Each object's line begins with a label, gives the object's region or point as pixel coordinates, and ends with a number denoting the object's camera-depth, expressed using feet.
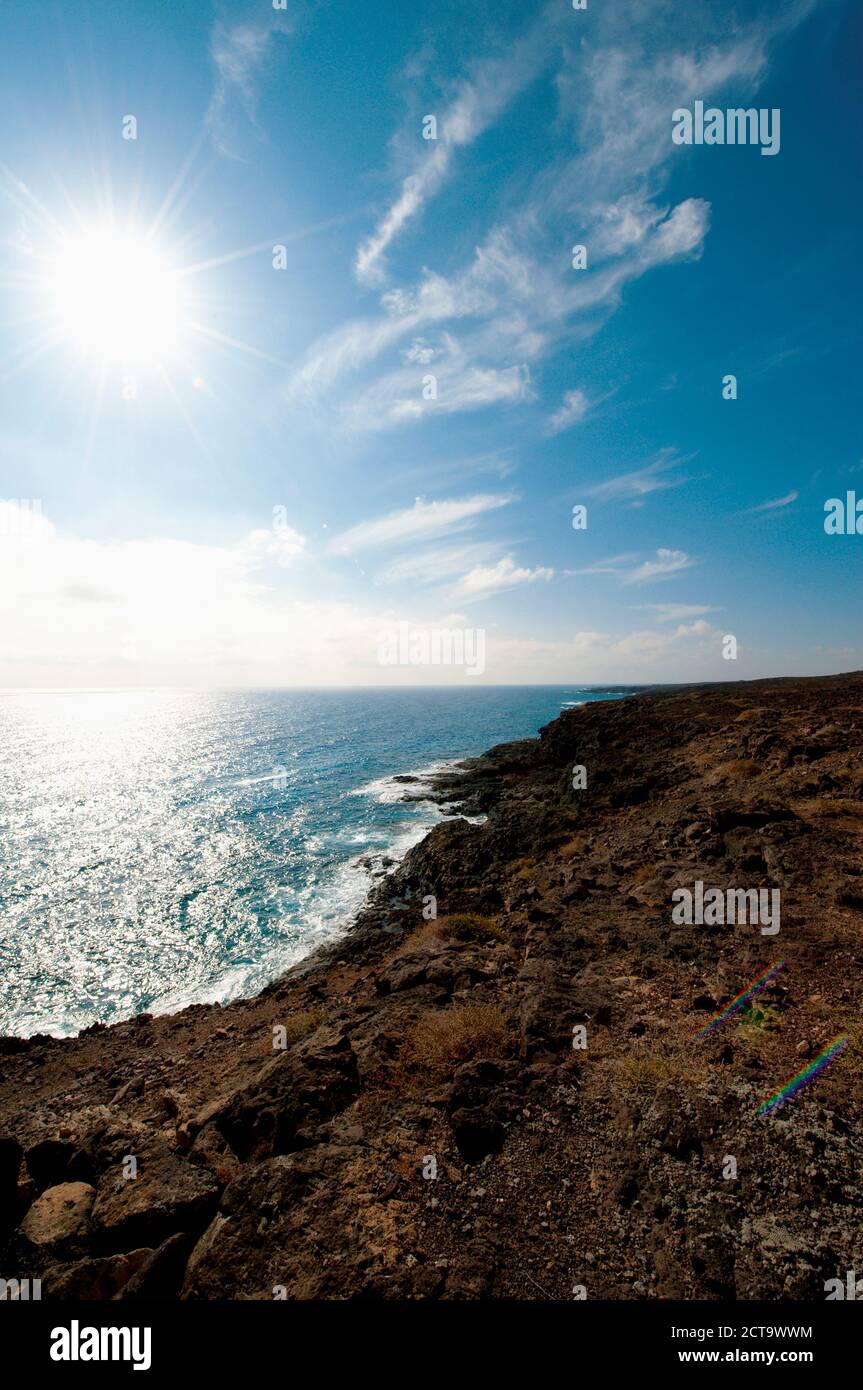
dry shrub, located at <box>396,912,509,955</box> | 52.49
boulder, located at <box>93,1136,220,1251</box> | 22.93
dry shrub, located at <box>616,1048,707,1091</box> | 24.86
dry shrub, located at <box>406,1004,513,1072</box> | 30.17
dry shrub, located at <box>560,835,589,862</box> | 77.66
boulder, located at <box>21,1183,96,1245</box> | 24.91
